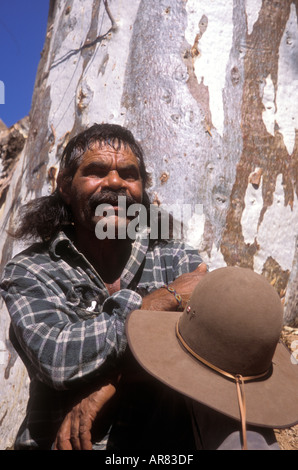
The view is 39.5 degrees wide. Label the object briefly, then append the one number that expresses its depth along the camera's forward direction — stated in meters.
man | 1.37
